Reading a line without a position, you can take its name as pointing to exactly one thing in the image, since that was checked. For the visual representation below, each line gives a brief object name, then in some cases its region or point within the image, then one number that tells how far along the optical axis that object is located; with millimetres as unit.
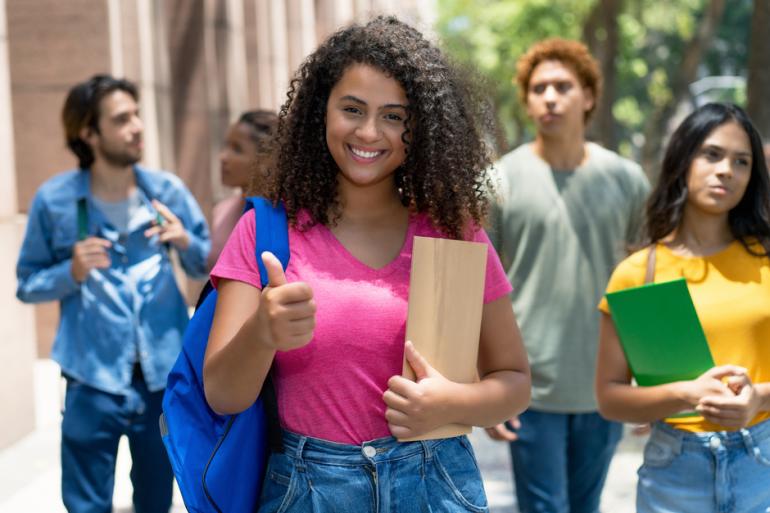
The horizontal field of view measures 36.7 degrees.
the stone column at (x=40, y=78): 11430
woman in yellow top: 3551
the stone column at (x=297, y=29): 26406
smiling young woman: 2703
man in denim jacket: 4996
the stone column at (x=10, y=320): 8141
